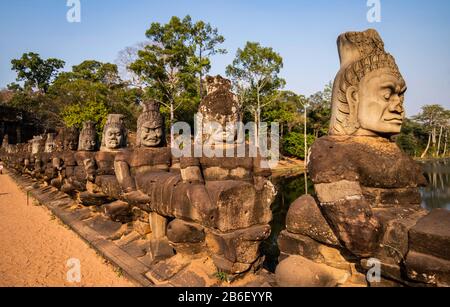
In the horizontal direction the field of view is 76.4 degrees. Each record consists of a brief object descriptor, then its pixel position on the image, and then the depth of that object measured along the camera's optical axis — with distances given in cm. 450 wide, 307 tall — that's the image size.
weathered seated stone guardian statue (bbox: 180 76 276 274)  250
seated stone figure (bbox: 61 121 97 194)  600
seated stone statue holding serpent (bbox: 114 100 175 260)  348
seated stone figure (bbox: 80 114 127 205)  537
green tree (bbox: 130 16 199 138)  2055
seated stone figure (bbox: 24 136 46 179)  995
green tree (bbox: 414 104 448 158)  4262
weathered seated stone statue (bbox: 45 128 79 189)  714
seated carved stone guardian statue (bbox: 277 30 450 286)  181
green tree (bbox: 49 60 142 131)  2098
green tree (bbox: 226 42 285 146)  2450
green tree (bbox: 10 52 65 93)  4103
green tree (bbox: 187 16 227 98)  2031
